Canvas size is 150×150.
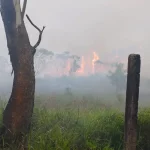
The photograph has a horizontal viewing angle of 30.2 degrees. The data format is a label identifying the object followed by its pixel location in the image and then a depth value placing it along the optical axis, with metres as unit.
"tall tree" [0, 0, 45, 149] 6.08
